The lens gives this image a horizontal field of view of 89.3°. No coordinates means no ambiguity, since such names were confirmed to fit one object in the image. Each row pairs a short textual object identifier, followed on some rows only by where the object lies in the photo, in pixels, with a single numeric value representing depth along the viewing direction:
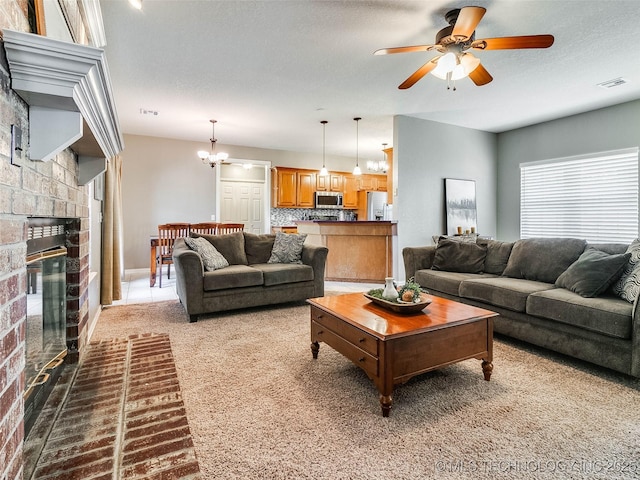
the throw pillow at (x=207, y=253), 3.49
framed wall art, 5.71
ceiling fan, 2.24
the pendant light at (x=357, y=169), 5.28
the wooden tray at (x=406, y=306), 1.97
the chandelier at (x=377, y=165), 6.98
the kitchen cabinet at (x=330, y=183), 8.06
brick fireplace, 0.97
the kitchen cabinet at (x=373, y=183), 8.62
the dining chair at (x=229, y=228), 5.62
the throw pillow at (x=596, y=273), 2.29
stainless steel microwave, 8.02
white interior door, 7.49
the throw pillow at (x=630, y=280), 2.15
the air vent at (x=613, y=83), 3.83
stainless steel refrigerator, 7.94
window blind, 4.66
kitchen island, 5.25
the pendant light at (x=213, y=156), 5.82
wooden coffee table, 1.69
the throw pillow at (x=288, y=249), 4.04
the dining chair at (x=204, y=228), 5.27
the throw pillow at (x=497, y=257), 3.39
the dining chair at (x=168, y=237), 4.95
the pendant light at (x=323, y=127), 5.52
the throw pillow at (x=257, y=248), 4.17
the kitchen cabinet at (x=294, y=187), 7.61
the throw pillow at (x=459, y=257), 3.47
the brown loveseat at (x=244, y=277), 3.20
